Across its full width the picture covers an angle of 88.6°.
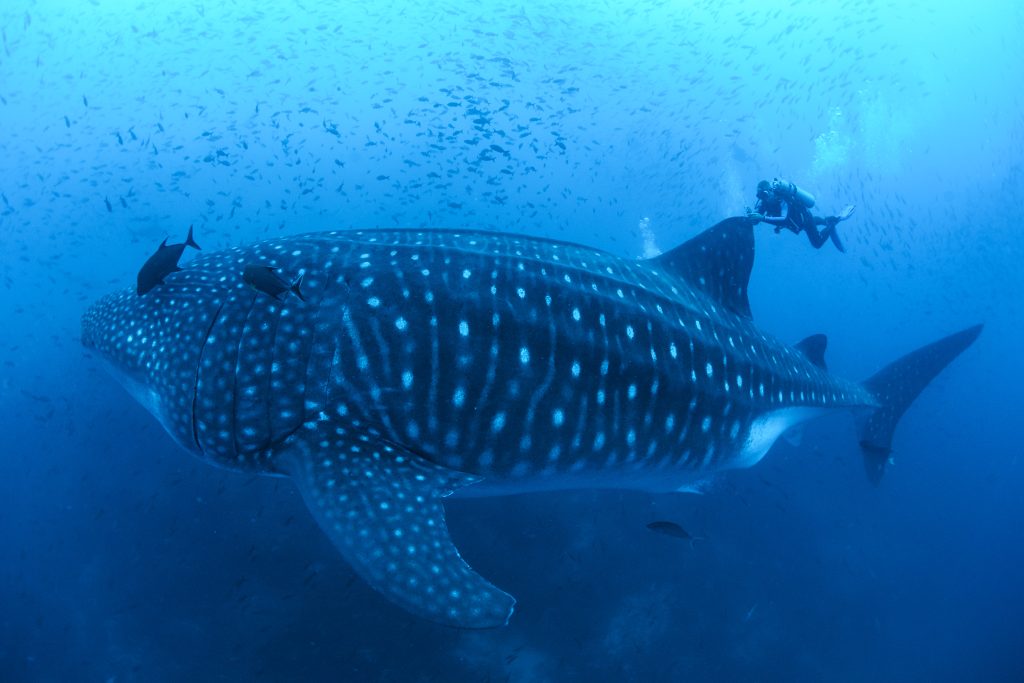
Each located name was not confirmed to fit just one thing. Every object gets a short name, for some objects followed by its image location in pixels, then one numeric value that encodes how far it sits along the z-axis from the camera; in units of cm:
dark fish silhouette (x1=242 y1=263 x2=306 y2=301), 340
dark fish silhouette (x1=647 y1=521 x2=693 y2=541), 659
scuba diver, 1210
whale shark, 313
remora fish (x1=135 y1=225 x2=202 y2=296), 396
